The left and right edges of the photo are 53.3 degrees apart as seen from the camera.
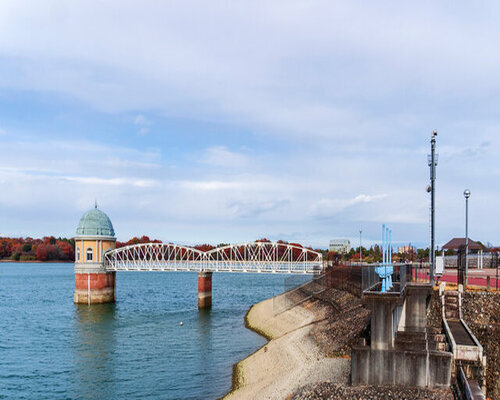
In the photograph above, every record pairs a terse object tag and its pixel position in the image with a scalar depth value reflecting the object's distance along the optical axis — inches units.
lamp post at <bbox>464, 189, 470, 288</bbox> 1348.4
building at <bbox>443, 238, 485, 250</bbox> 2371.1
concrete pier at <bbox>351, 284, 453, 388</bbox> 798.5
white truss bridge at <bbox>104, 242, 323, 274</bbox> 2415.1
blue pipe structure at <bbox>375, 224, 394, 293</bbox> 855.9
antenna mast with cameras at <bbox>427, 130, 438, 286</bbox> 1101.7
